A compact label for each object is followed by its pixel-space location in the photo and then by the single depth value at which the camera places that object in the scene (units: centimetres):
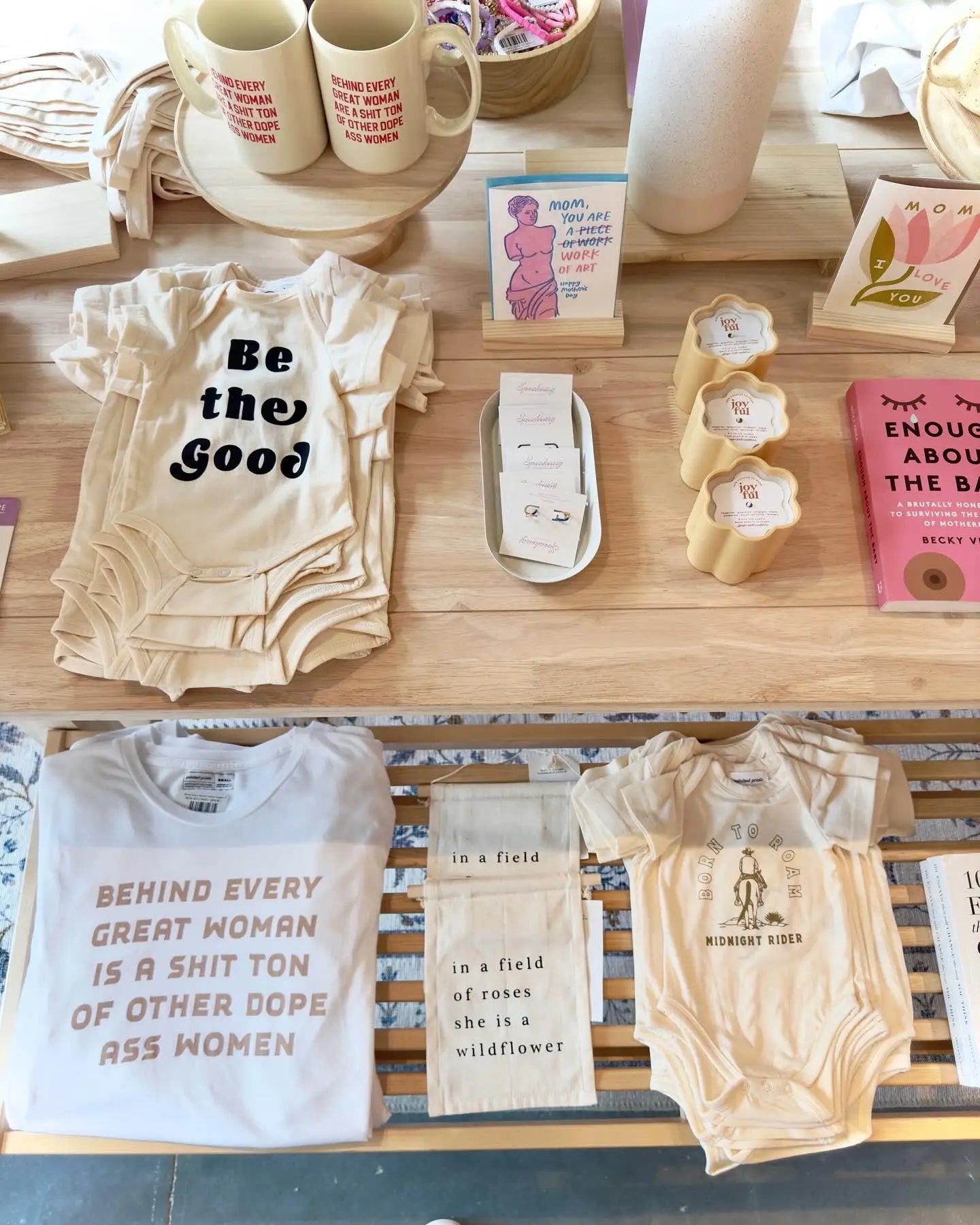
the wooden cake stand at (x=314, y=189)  90
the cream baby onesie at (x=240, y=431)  88
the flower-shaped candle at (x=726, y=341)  92
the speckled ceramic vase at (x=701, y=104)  82
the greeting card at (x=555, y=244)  88
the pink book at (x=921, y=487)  90
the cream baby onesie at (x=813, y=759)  103
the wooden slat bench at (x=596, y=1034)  105
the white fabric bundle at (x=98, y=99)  104
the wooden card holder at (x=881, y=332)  101
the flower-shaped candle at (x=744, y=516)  86
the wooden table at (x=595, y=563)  88
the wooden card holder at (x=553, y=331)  102
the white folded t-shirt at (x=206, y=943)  99
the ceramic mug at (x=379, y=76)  80
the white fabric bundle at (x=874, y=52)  108
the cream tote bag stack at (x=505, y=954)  106
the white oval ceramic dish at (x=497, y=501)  92
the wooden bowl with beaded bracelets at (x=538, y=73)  102
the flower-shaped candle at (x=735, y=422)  89
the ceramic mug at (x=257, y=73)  80
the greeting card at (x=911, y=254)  87
